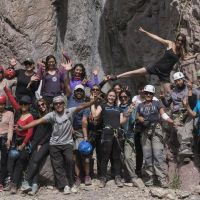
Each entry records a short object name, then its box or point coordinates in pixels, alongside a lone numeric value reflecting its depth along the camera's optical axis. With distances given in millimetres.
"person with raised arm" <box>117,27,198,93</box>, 10516
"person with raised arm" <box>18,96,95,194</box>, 9328
